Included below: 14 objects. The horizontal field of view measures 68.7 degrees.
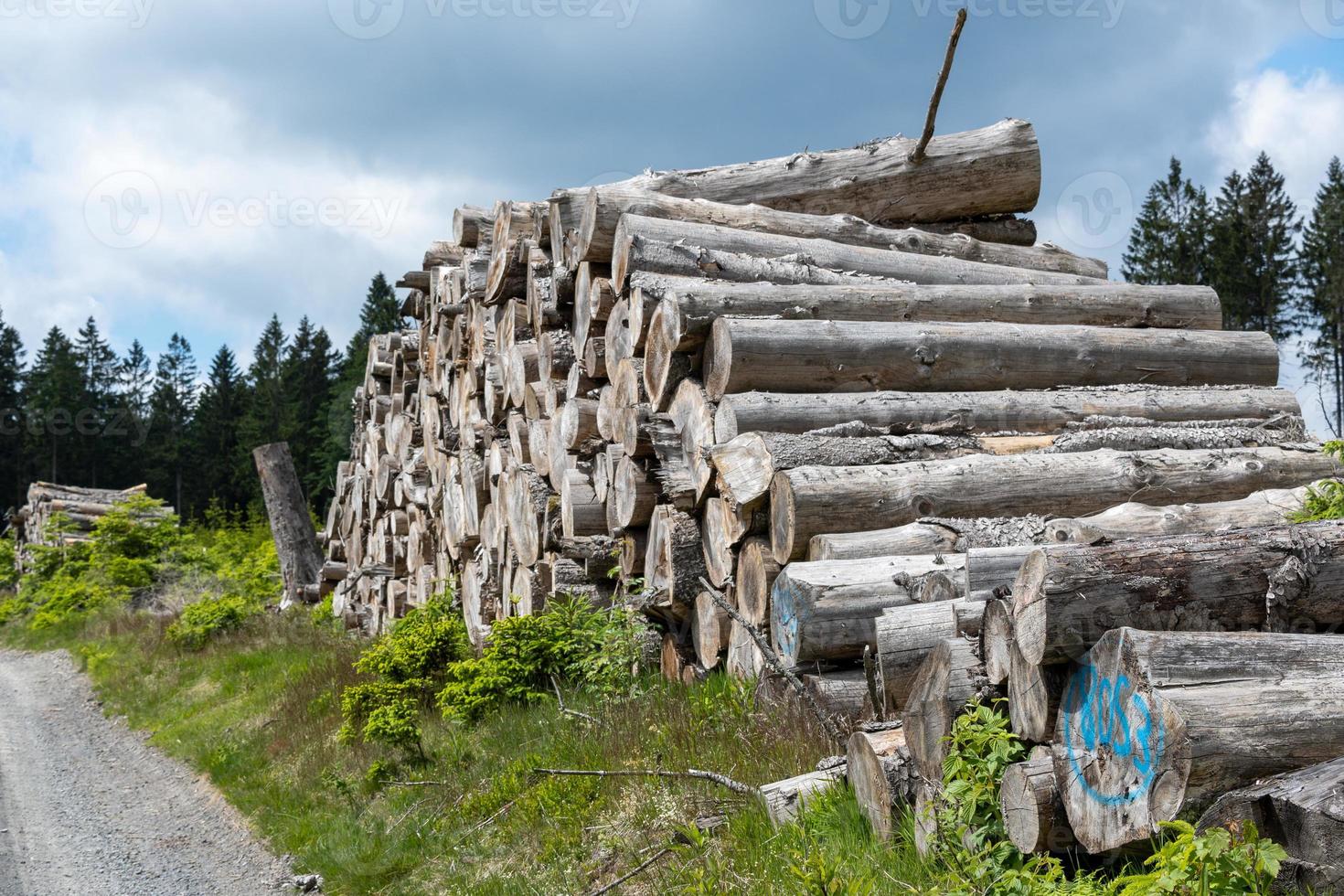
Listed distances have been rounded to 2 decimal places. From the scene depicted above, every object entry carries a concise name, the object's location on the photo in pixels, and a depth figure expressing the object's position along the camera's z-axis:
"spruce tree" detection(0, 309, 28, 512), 50.69
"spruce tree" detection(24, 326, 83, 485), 53.53
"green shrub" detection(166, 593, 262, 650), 11.98
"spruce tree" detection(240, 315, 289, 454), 55.41
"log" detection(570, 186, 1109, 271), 6.87
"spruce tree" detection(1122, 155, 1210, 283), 37.41
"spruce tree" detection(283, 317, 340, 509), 51.41
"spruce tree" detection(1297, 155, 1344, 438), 35.81
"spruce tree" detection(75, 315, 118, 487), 55.69
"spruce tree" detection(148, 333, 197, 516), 56.62
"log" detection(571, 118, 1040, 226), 8.73
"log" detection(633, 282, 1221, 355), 5.81
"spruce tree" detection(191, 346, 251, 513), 55.25
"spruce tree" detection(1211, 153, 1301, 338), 36.97
